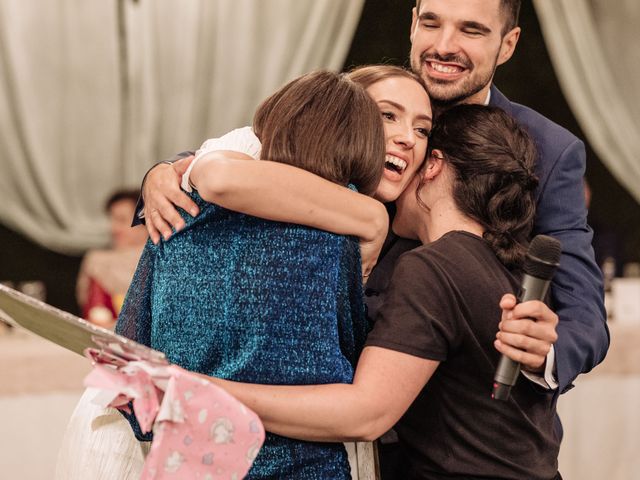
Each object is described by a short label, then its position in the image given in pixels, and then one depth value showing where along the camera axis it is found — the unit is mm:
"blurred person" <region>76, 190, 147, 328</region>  5327
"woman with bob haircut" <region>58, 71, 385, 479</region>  2211
